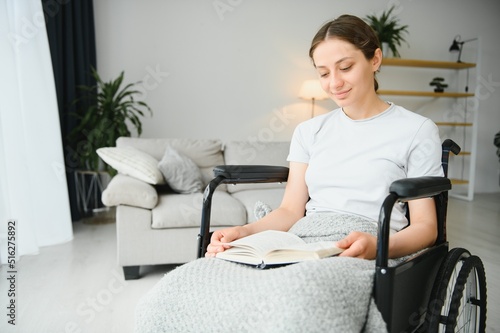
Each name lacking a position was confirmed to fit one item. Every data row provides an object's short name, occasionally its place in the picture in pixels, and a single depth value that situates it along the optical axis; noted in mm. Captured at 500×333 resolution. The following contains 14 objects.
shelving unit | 4625
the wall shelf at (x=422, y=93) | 4547
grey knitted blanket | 677
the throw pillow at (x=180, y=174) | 2561
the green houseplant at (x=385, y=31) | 4387
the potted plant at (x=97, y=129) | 3197
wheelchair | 776
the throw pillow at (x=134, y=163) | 2428
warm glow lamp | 4188
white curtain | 2385
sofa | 2229
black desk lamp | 4809
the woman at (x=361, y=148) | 1025
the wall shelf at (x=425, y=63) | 4512
